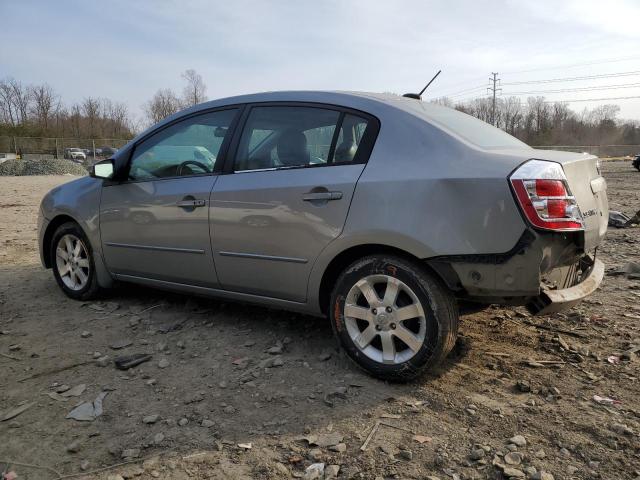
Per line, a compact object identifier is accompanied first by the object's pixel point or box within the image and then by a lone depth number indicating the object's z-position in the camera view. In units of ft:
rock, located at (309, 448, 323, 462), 7.84
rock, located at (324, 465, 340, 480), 7.42
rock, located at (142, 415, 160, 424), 8.93
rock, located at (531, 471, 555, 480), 7.17
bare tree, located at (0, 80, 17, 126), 232.73
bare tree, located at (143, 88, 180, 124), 213.25
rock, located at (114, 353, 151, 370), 11.09
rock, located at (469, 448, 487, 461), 7.70
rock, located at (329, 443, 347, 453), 8.02
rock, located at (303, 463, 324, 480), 7.43
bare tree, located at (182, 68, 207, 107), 198.51
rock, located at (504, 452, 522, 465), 7.55
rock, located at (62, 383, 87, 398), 9.99
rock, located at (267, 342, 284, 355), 11.62
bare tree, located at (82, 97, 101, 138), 232.12
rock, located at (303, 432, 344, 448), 8.21
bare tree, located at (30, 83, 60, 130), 231.91
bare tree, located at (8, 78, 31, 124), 235.61
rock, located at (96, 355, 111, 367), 11.31
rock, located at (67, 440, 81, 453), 8.14
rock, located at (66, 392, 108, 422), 9.13
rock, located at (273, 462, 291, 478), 7.51
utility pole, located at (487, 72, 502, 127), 253.65
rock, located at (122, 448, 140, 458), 7.98
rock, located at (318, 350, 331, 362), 11.23
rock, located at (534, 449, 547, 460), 7.66
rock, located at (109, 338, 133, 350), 12.23
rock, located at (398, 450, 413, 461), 7.77
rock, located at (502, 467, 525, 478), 7.25
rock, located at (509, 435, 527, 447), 7.98
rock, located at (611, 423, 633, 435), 8.18
